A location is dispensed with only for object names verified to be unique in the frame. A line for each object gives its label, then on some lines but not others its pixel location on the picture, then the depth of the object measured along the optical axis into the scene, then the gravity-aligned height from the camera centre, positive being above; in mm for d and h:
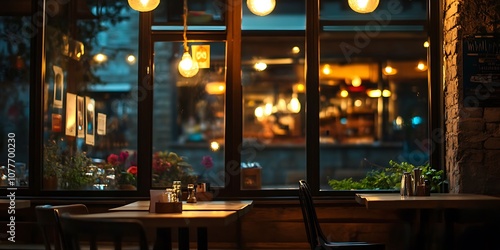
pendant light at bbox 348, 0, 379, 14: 6113 +1116
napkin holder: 4449 -324
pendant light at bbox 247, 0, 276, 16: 6461 +1167
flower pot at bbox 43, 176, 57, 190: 7277 -310
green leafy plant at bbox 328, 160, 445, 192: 7164 -283
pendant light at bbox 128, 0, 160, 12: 5773 +1057
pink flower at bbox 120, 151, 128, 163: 7531 -64
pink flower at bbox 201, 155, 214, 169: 7586 -123
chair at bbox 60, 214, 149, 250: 3020 -311
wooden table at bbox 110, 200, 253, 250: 4043 -380
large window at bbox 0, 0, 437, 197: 7254 +567
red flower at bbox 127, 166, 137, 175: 7311 -192
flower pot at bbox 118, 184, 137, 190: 7242 -344
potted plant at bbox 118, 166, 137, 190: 7262 -275
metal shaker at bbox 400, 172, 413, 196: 5988 -273
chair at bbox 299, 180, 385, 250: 5289 -608
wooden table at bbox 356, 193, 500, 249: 5406 -361
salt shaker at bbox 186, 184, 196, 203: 5754 -333
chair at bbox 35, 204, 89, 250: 4031 -367
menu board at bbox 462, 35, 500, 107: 6523 +645
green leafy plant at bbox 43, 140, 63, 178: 7328 -101
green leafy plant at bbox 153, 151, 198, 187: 7309 -193
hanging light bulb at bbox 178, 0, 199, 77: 7082 +770
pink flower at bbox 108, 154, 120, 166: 7532 -102
